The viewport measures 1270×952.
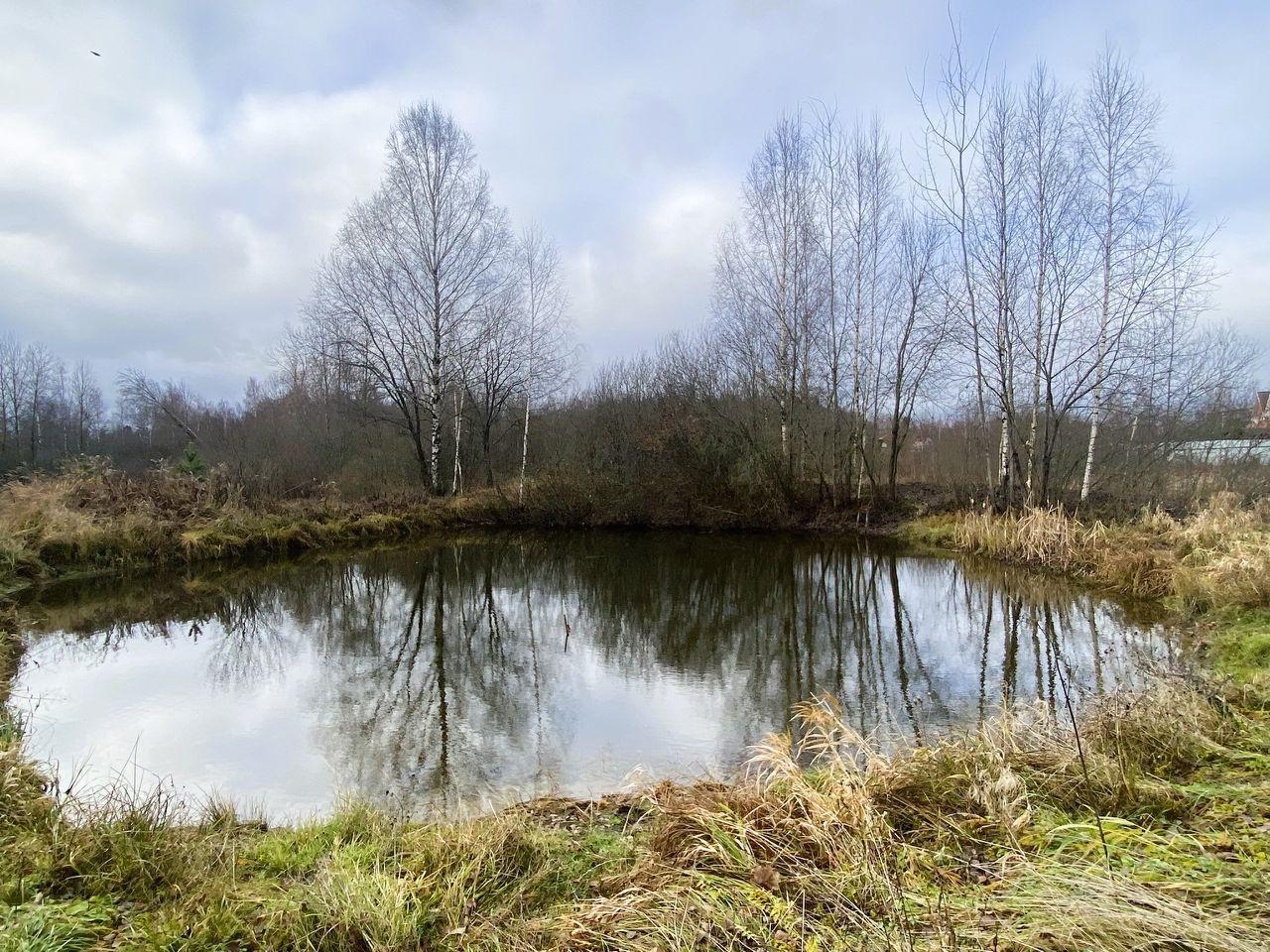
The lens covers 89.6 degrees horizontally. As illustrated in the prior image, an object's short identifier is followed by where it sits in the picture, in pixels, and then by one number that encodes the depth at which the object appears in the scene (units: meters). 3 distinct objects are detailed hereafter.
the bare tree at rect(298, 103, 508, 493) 19.42
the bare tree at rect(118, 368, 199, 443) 34.28
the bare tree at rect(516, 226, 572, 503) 20.72
